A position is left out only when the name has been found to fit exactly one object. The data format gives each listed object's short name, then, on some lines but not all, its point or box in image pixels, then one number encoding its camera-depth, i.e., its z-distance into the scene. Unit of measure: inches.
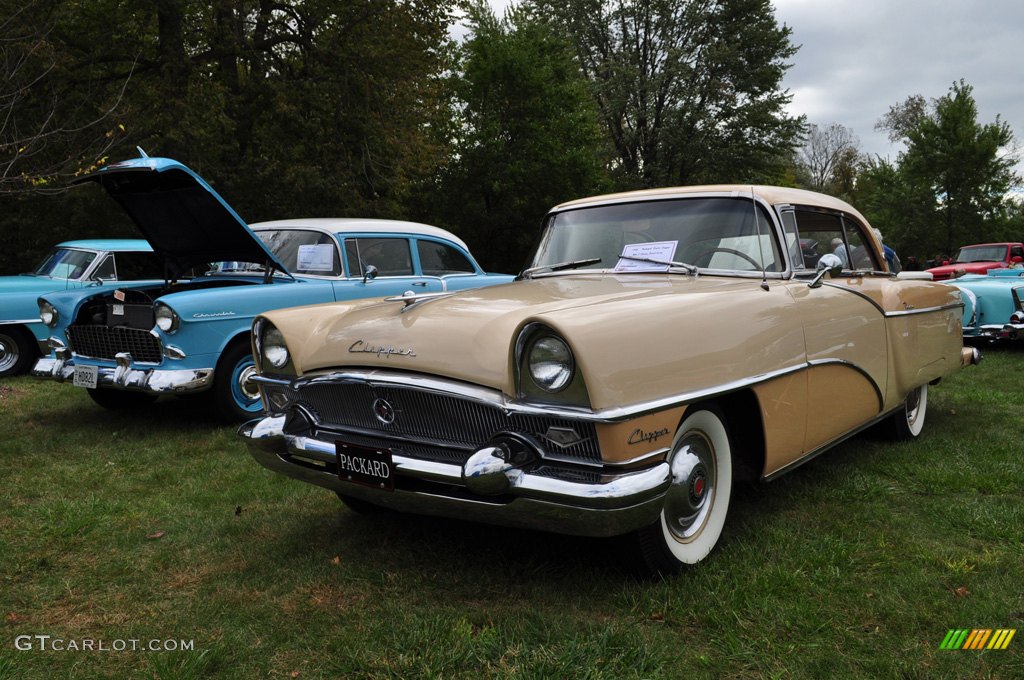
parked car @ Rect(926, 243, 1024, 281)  606.9
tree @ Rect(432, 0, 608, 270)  862.5
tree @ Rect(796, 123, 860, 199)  1895.9
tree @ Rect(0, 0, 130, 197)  414.9
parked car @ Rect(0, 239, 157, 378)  331.9
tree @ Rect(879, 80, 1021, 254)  1039.6
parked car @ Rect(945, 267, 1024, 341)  349.4
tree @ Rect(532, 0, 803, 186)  1085.1
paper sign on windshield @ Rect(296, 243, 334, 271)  265.1
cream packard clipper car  99.3
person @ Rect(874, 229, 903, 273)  267.8
